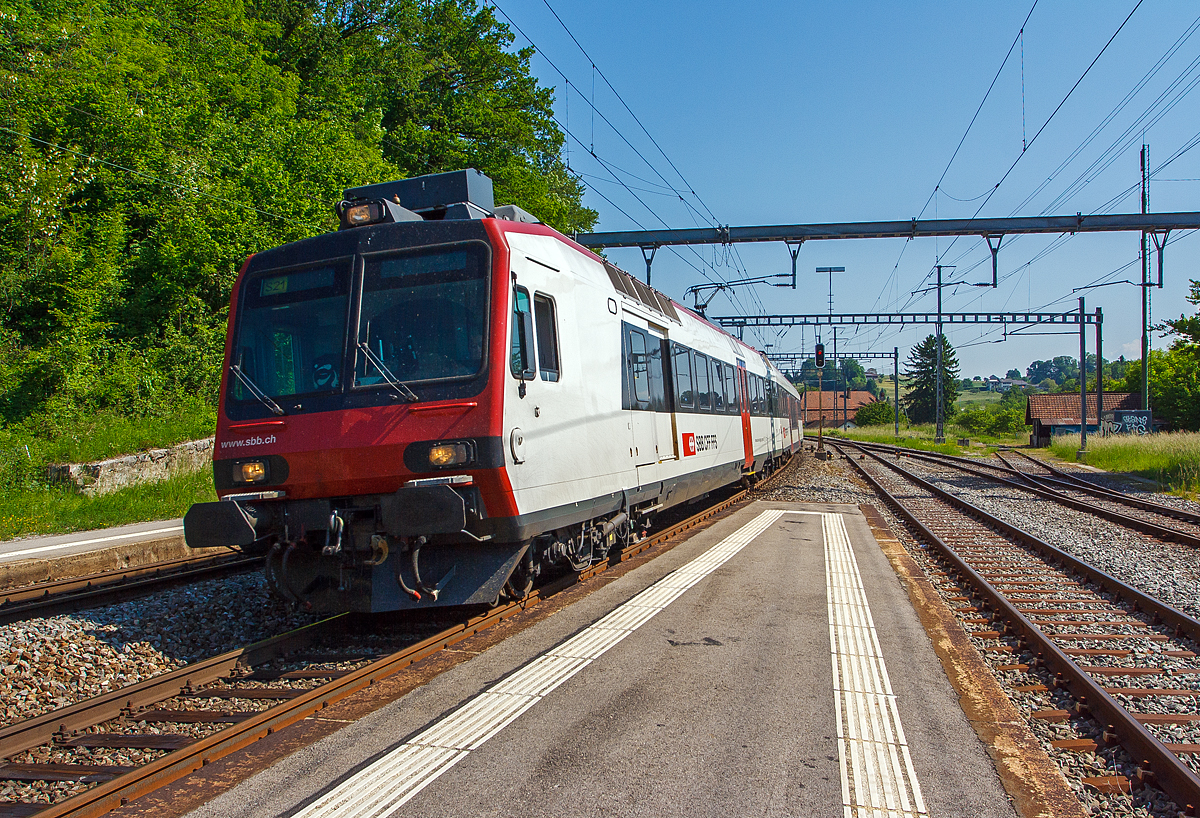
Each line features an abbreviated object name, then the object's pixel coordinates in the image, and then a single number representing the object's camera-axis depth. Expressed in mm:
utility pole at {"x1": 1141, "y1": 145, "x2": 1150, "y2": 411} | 31688
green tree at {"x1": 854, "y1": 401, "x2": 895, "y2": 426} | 96938
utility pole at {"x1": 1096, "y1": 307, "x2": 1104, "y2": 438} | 32938
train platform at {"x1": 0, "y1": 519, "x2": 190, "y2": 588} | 8572
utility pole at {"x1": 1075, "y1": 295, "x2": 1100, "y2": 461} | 32406
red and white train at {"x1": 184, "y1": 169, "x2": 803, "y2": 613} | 5527
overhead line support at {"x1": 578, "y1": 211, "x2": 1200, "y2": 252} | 18250
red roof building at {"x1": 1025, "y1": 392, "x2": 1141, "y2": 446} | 59562
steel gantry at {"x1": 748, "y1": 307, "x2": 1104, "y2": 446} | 32719
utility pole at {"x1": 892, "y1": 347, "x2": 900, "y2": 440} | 49844
